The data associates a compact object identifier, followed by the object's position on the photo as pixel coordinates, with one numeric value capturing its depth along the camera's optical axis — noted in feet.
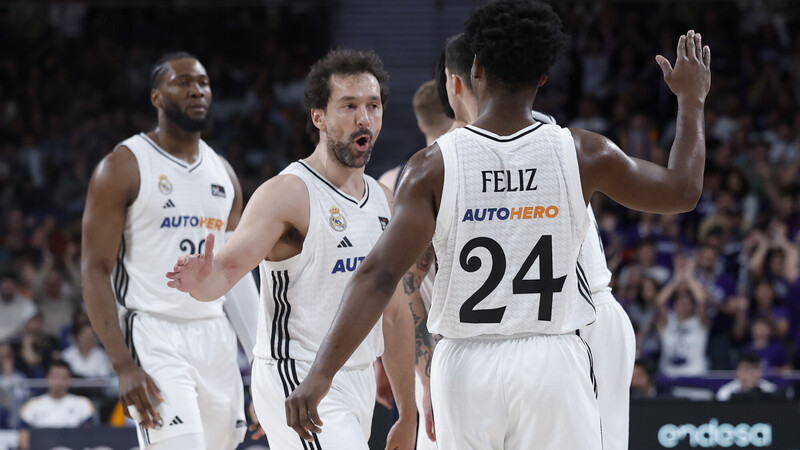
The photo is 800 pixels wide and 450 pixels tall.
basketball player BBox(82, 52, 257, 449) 34.09
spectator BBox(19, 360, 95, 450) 60.80
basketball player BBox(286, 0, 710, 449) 22.09
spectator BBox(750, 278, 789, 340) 69.93
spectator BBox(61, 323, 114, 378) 71.85
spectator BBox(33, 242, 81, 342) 80.84
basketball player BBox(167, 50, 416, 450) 27.91
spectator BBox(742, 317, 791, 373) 67.92
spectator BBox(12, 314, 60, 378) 71.61
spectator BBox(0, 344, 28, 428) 62.28
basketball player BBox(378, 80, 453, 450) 33.60
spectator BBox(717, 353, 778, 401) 58.65
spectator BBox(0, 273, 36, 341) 79.05
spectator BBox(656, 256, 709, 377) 69.05
